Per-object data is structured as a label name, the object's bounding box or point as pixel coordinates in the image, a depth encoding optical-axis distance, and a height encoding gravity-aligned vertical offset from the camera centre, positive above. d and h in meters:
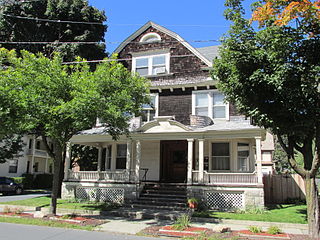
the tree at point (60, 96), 10.50 +2.70
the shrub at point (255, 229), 9.23 -1.85
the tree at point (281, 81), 8.19 +2.66
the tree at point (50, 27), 22.00 +10.96
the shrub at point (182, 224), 9.80 -1.89
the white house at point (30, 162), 33.72 +0.44
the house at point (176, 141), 14.09 +1.66
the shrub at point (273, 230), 9.07 -1.84
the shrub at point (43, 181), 33.12 -1.72
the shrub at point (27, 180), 30.71 -1.55
